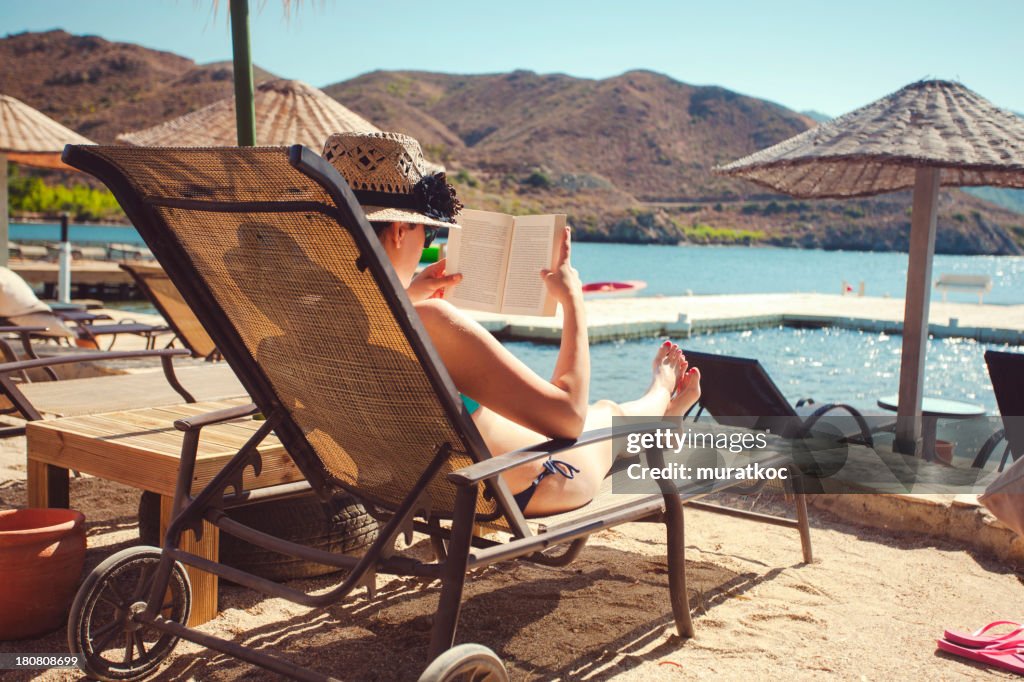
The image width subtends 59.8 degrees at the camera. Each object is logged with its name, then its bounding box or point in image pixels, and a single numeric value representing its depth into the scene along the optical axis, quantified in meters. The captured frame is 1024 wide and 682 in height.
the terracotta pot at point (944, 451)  5.15
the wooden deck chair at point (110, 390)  3.08
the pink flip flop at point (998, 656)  2.22
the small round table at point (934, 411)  5.38
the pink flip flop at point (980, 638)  2.31
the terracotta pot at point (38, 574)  2.09
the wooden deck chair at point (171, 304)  5.26
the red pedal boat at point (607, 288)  18.81
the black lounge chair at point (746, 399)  3.73
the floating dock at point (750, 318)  13.02
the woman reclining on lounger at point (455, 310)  1.81
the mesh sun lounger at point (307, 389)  1.57
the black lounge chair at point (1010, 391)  3.58
